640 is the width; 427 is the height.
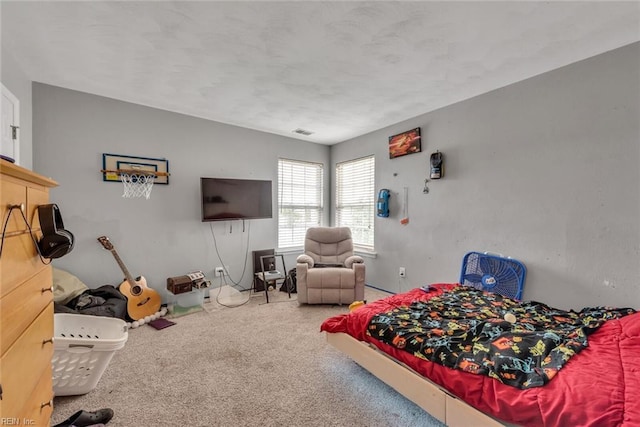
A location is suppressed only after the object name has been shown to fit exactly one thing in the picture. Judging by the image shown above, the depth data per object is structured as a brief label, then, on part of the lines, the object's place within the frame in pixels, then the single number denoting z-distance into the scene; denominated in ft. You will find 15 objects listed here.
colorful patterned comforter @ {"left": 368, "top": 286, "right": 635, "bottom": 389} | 4.29
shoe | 4.75
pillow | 8.09
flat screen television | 11.68
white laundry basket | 5.40
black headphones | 3.34
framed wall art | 11.49
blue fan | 8.58
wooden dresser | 2.58
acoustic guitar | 9.43
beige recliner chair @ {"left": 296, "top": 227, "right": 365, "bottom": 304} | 11.01
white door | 6.73
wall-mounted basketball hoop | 9.99
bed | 3.60
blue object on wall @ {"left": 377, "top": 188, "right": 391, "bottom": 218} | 12.78
